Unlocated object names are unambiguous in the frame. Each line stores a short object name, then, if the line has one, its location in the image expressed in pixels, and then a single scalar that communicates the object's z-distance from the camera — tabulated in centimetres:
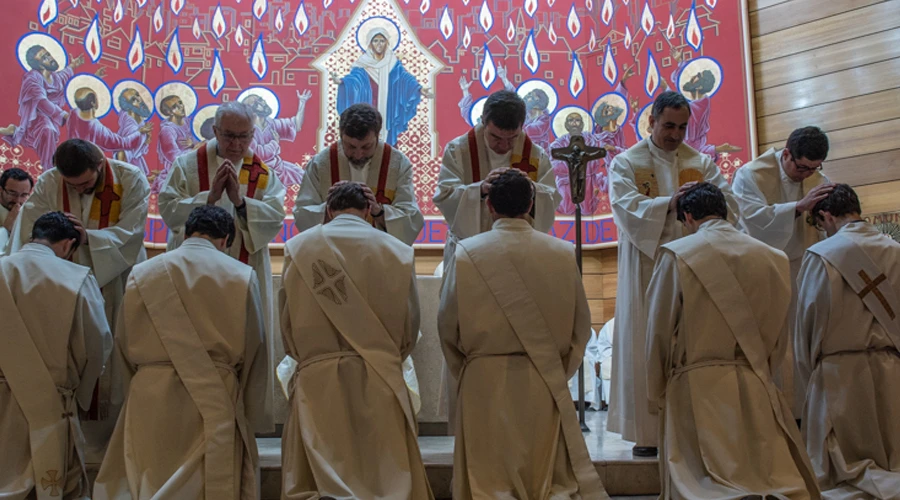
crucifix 595
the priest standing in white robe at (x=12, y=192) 638
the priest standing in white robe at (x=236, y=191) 514
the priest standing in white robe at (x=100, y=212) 491
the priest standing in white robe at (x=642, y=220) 500
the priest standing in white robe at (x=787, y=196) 543
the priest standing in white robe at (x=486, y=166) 496
